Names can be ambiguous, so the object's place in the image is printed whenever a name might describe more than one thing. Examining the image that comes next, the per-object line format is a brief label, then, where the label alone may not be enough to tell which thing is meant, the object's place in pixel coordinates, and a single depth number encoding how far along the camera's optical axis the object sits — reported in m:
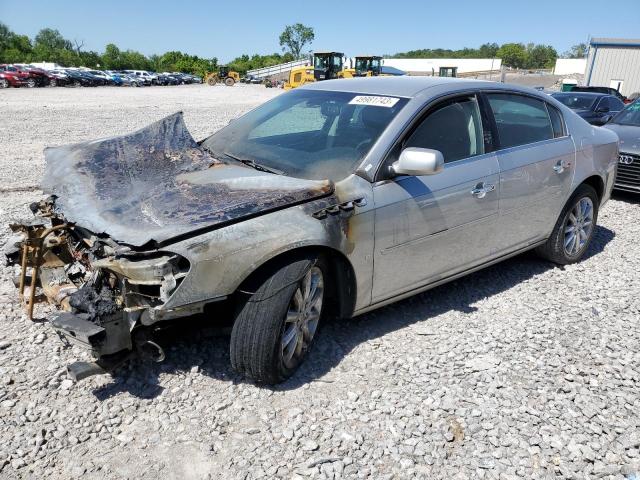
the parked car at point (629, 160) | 7.28
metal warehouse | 33.72
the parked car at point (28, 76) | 38.31
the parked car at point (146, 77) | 52.24
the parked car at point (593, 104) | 12.05
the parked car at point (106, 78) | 48.27
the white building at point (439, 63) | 76.11
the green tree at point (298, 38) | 115.75
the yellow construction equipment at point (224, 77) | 54.81
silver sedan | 2.60
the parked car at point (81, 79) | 44.21
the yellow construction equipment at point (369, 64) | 37.24
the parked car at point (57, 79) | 41.84
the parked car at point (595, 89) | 17.09
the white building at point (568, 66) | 64.38
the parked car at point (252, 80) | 63.53
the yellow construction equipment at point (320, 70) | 34.88
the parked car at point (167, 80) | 55.22
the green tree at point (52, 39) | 107.75
